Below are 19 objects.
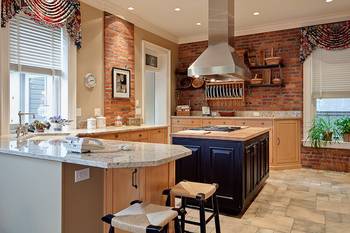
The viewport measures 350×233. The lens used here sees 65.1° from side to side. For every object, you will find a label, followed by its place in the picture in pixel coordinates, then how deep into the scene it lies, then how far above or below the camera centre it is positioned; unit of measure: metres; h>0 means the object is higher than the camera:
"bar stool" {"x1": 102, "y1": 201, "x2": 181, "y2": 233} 1.52 -0.61
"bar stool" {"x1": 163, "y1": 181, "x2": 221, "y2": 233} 2.10 -0.63
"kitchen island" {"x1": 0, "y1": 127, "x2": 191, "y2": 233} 1.84 -0.53
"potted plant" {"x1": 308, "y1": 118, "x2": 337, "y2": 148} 5.59 -0.37
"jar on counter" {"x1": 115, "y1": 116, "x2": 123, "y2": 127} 5.20 -0.12
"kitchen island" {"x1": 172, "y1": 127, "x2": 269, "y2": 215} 3.22 -0.60
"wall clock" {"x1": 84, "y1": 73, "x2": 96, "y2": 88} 4.62 +0.58
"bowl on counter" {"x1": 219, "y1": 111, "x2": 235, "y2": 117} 6.57 +0.02
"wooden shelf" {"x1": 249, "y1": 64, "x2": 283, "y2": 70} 6.14 +1.09
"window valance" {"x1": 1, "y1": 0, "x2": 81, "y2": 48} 3.37 +1.40
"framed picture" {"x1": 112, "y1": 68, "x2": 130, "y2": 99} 5.18 +0.61
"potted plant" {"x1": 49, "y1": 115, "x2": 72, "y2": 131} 3.74 -0.11
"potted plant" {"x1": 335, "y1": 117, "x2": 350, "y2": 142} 5.39 -0.26
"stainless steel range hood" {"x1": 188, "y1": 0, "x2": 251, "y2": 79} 3.94 +1.04
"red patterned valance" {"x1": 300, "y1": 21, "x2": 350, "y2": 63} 5.48 +1.60
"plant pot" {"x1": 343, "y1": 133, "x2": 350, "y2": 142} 5.42 -0.44
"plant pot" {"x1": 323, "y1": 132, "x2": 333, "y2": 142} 5.58 -0.43
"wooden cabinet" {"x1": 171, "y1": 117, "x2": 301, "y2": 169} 5.66 -0.51
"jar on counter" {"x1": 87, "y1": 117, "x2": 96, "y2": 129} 4.48 -0.14
